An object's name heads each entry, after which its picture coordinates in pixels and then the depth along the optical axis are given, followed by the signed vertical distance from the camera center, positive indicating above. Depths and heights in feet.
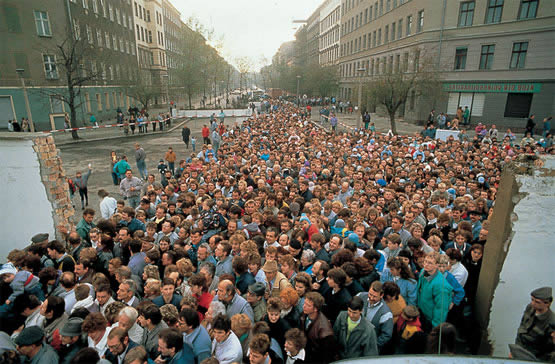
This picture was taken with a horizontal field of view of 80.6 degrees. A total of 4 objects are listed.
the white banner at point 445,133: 58.70 -7.26
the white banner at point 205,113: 134.10 -8.48
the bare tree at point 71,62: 82.53 +7.49
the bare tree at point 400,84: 71.61 +1.88
